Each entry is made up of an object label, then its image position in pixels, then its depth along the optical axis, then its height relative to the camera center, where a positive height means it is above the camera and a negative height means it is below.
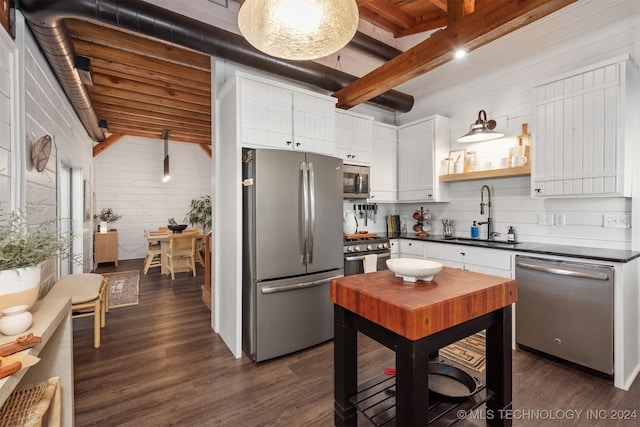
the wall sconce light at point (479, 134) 2.97 +0.77
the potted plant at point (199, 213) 8.49 -0.08
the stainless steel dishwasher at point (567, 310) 2.23 -0.83
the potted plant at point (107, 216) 7.44 -0.14
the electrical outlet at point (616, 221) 2.55 -0.11
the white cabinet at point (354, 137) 3.63 +0.92
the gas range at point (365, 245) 3.30 -0.42
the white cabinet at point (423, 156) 3.84 +0.72
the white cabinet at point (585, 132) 2.38 +0.67
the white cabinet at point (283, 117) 2.62 +0.89
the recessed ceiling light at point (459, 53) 2.51 +1.35
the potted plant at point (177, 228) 5.86 -0.35
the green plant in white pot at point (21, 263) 1.29 -0.24
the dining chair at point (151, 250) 5.96 -0.84
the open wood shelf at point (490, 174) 3.03 +0.40
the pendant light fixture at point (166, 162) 7.51 +1.24
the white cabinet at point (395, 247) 3.82 -0.49
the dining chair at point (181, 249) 5.47 -0.74
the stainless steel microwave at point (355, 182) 3.64 +0.35
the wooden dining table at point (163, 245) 5.88 -0.71
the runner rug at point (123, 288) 4.16 -1.29
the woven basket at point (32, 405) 1.18 -0.83
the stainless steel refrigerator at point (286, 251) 2.55 -0.37
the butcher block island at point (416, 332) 1.26 -0.61
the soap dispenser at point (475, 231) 3.63 -0.27
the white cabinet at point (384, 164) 4.07 +0.64
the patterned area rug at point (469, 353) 2.52 -1.32
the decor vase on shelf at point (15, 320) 1.21 -0.46
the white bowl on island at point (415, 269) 1.58 -0.33
